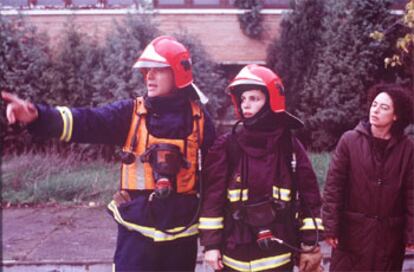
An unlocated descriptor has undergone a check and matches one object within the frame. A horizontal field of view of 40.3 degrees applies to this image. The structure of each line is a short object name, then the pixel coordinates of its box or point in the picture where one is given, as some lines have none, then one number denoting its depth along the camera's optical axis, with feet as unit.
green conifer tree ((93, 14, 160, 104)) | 33.96
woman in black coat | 12.91
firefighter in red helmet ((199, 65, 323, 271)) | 10.84
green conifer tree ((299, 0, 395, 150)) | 34.73
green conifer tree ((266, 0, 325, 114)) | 37.09
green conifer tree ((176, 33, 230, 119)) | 35.83
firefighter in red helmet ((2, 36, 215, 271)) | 10.70
